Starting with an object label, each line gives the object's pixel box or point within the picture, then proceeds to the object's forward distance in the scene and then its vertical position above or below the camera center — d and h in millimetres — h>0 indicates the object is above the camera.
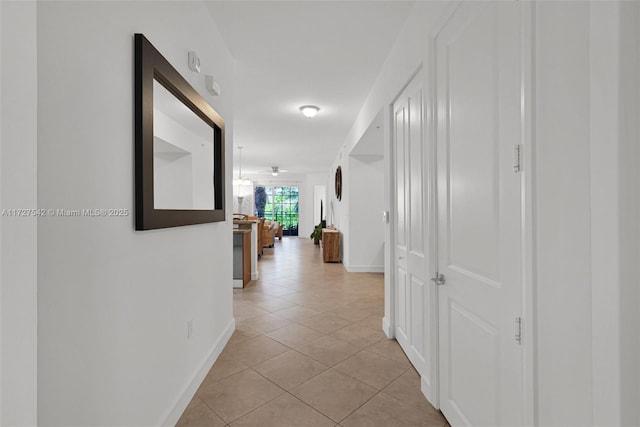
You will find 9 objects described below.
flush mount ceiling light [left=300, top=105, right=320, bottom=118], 4332 +1422
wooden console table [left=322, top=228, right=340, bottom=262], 7158 -727
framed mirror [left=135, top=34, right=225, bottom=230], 1352 +367
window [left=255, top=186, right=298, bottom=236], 13734 +536
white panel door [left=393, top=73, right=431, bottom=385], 2100 -121
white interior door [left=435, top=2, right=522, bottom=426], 1156 -1
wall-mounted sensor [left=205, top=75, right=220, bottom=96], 2291 +939
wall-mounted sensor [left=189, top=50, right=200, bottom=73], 1939 +935
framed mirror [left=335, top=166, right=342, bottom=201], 7512 +754
